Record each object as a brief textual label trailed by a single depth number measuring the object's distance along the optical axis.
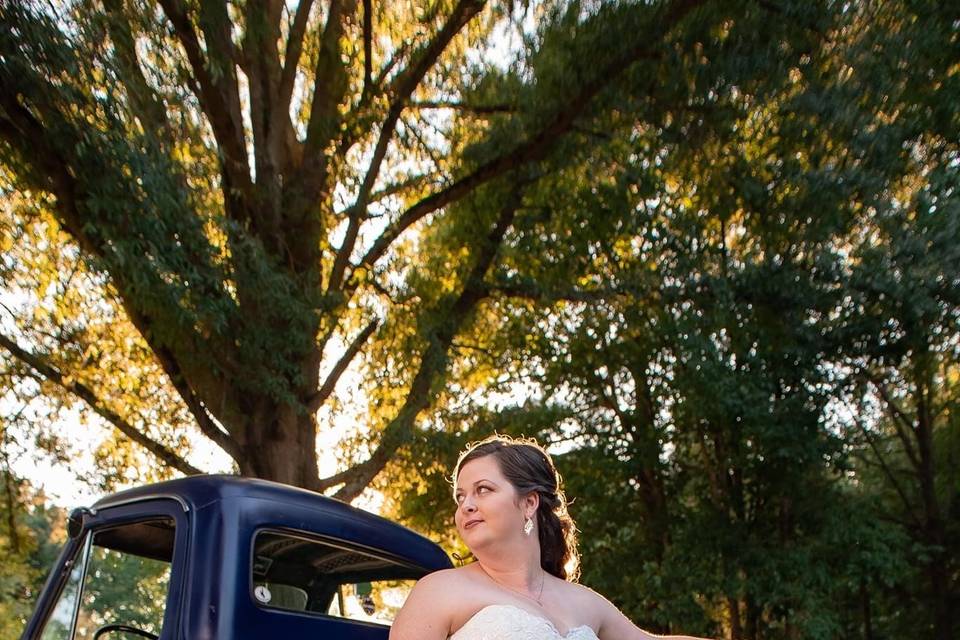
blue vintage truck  3.62
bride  2.88
